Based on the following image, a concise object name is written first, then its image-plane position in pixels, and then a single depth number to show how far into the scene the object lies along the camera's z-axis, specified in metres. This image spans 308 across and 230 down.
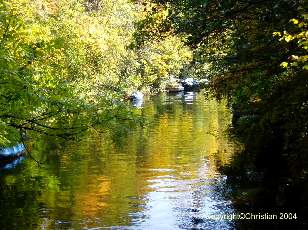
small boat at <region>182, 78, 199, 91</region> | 97.63
